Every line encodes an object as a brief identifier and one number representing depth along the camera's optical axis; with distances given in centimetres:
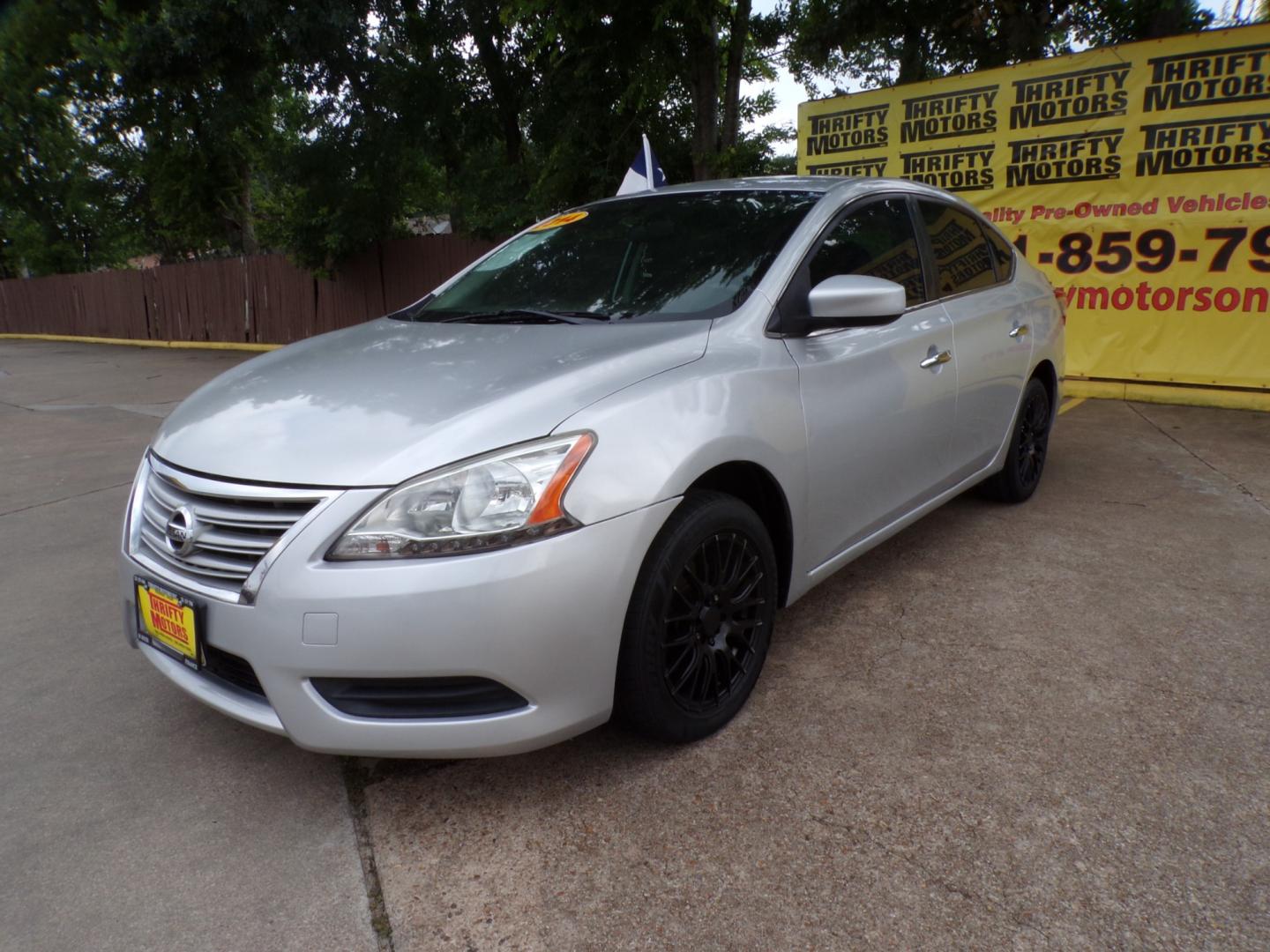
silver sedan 200
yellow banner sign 699
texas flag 653
